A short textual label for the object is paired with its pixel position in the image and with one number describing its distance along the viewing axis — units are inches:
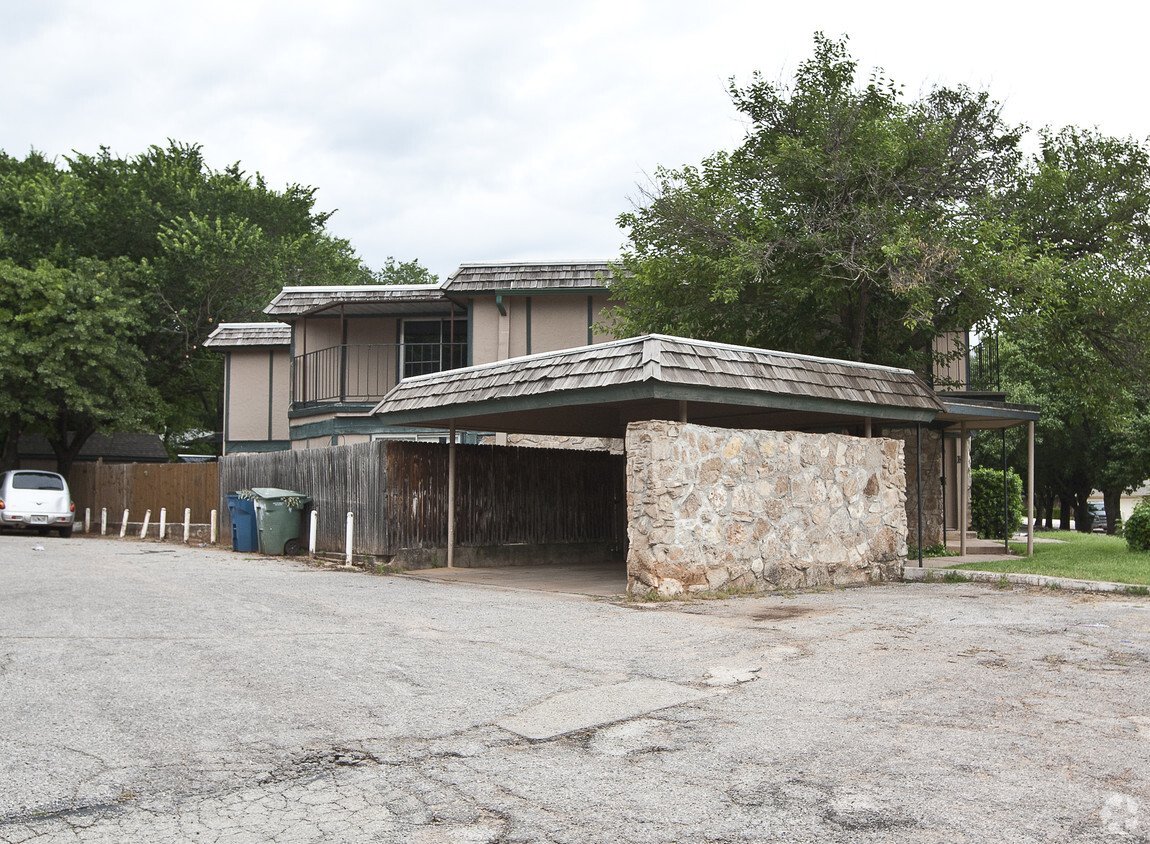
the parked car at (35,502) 948.6
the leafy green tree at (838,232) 665.6
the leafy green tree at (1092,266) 713.6
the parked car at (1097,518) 1871.9
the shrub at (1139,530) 713.0
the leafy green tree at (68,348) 1047.6
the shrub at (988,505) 939.3
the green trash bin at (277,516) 732.7
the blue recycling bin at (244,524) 769.6
